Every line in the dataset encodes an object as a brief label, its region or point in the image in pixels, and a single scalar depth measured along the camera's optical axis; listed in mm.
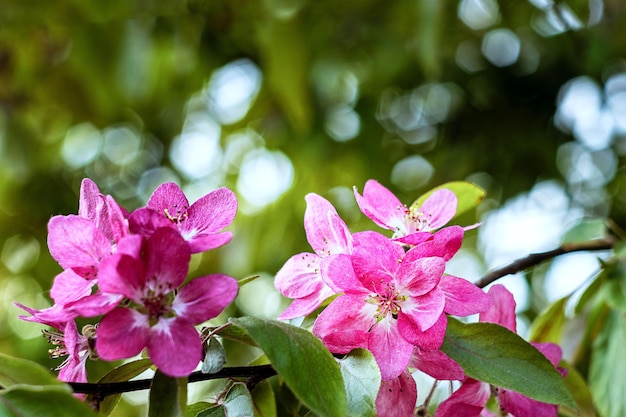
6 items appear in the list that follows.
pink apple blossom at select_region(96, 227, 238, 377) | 698
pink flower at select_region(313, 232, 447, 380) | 725
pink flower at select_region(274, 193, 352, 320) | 750
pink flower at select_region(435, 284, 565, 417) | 741
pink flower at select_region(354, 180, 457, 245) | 781
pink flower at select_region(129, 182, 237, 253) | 731
